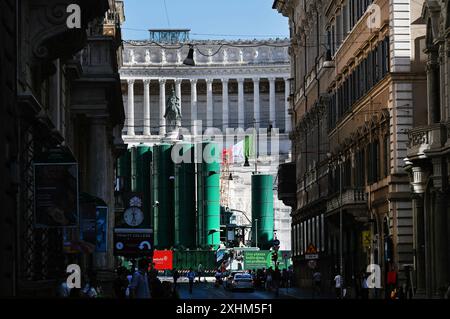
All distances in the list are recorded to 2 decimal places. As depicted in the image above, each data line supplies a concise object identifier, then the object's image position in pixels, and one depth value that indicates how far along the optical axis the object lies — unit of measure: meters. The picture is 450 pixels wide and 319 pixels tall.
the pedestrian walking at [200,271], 112.53
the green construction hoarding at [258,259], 112.00
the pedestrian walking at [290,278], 93.81
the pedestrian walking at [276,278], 80.35
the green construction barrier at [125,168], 120.97
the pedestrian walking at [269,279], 85.82
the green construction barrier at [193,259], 116.08
